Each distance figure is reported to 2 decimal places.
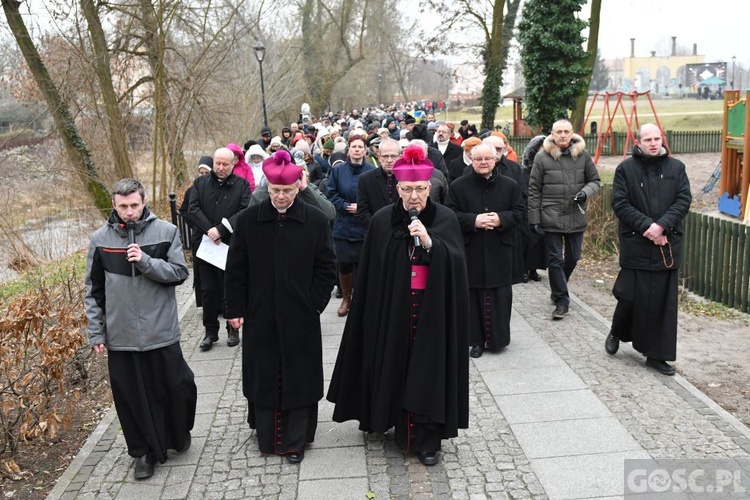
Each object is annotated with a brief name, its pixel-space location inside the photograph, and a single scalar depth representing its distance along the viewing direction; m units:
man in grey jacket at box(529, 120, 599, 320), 8.47
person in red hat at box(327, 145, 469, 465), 5.12
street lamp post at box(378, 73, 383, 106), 76.36
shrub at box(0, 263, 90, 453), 5.69
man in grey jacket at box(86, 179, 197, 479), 5.08
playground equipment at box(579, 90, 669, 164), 24.11
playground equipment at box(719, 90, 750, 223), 16.61
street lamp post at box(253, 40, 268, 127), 23.01
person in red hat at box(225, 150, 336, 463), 5.26
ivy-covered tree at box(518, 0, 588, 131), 21.86
